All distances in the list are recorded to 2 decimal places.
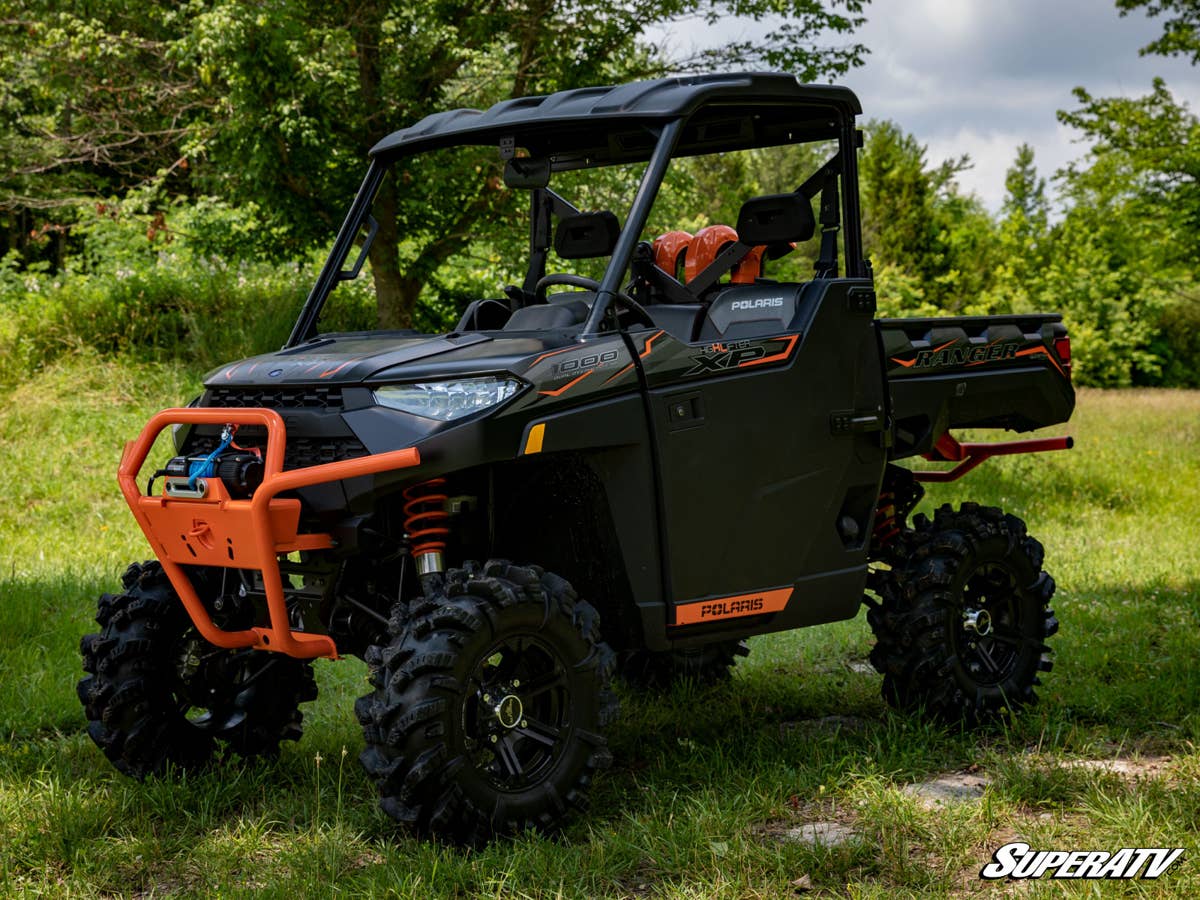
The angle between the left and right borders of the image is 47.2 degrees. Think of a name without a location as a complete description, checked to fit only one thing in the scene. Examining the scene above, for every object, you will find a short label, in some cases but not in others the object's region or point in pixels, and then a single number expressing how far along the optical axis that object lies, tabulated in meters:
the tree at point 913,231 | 36.97
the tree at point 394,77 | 12.97
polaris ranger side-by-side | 4.09
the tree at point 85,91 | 14.42
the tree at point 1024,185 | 67.56
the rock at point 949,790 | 4.69
